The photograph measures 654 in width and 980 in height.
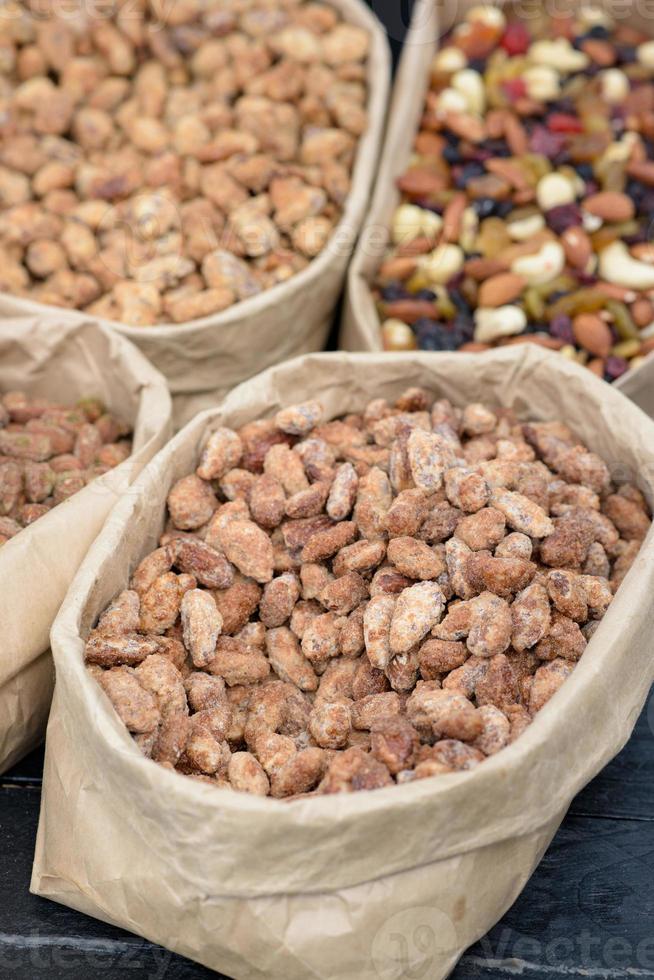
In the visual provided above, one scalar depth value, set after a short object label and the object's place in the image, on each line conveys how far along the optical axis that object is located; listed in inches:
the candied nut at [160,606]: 25.5
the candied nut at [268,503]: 26.4
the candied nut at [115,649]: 24.5
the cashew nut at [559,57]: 34.0
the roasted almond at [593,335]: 30.5
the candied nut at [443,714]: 23.5
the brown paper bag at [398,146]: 31.1
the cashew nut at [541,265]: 31.2
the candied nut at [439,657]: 24.5
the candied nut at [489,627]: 24.4
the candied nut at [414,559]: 25.2
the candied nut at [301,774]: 23.8
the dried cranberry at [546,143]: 32.6
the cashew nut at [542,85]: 33.5
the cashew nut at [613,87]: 33.8
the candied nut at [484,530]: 25.4
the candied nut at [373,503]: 26.0
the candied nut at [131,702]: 23.9
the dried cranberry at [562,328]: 30.7
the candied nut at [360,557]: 25.6
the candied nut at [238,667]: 25.2
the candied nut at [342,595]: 25.5
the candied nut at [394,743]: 23.4
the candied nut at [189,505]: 26.4
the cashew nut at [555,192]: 32.0
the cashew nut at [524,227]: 31.9
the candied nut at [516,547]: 25.3
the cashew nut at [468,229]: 32.0
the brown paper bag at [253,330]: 29.7
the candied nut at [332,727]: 24.4
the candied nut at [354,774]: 23.1
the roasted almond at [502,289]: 31.0
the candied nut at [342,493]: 26.2
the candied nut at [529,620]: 24.7
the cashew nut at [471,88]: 33.6
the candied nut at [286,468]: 26.8
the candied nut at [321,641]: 25.3
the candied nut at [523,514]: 25.6
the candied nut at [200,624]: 25.1
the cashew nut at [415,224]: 32.2
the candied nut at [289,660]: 25.4
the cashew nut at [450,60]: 34.1
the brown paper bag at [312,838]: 22.6
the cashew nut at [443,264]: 31.7
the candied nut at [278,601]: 25.8
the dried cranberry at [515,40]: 34.4
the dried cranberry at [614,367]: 30.3
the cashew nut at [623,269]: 31.3
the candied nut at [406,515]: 25.6
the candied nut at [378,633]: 24.7
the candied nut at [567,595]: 25.1
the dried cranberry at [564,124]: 32.9
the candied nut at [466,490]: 25.8
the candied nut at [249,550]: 25.9
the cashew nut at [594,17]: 34.9
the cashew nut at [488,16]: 34.5
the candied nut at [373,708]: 24.4
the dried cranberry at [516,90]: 33.5
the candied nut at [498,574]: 24.8
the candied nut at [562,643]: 24.9
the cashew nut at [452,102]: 33.4
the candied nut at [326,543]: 25.8
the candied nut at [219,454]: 26.9
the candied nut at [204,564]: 25.8
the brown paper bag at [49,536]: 25.3
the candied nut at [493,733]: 23.5
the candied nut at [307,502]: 26.3
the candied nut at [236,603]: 25.7
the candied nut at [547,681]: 24.3
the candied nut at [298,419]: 27.4
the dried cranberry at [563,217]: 31.7
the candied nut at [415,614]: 24.6
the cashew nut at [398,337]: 30.9
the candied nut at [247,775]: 23.9
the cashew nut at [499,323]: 30.7
